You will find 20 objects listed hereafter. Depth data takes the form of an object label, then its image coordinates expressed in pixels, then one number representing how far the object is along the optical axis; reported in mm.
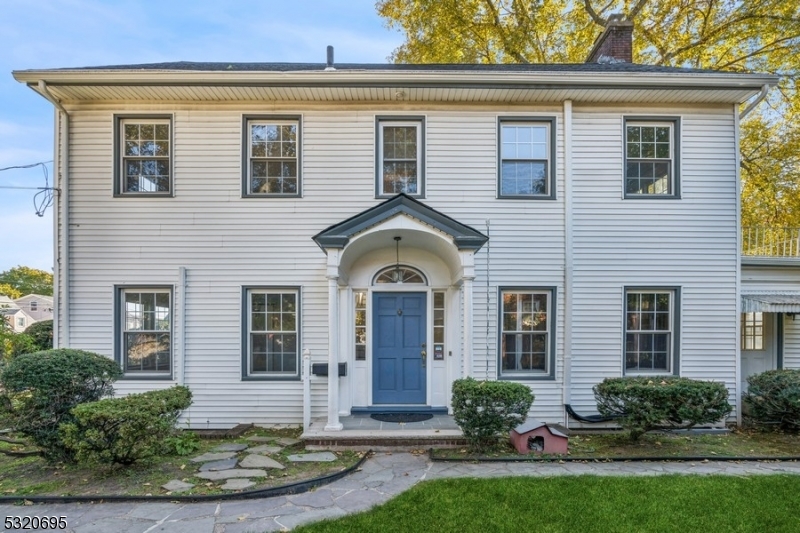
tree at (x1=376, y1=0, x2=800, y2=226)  12898
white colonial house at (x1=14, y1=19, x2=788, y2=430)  6887
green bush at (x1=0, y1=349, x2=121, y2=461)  4793
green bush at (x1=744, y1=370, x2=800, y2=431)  6367
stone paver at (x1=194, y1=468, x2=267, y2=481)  4766
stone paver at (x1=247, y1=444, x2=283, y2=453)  5656
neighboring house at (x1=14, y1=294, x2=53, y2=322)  35459
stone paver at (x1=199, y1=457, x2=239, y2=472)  5037
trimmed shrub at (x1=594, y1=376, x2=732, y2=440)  5508
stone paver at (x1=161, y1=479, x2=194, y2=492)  4449
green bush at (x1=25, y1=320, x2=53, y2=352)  8672
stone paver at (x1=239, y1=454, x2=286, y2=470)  5094
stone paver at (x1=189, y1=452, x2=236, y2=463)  5324
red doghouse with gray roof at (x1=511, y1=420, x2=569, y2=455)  5590
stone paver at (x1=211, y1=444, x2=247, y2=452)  5715
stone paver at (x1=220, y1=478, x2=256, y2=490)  4473
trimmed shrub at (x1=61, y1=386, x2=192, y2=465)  4559
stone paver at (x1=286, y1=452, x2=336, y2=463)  5270
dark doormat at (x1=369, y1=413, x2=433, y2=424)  6523
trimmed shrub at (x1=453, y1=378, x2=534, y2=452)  5438
